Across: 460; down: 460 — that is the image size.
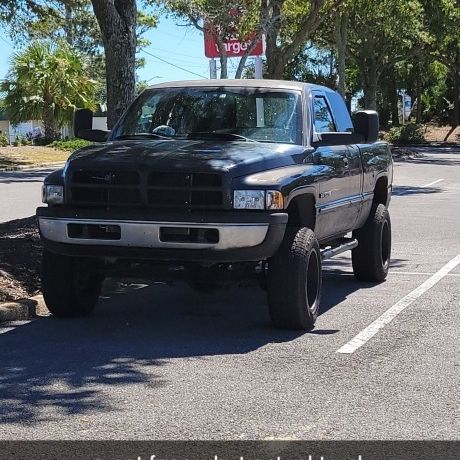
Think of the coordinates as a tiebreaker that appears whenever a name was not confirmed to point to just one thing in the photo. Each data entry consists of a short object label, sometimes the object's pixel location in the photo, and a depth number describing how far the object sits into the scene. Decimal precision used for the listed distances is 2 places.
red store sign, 26.91
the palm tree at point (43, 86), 43.16
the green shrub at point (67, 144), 42.38
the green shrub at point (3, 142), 44.82
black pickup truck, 7.23
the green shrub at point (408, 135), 54.66
